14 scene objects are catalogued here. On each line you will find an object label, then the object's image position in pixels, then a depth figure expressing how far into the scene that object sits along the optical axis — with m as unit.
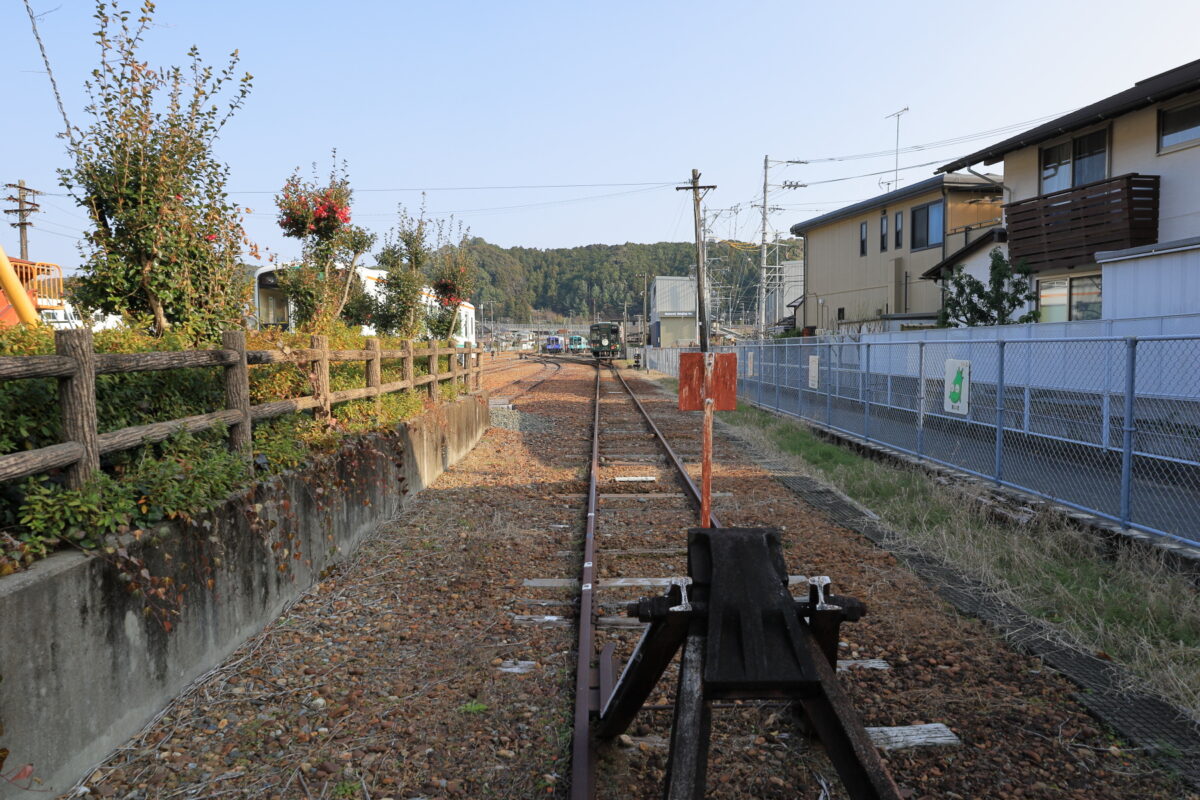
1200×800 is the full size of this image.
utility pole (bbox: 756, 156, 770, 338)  37.09
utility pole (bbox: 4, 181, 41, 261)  30.59
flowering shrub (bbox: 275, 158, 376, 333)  12.87
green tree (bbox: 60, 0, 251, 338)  6.56
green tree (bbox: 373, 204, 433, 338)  19.61
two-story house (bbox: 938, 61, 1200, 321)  13.40
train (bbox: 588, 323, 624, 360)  64.12
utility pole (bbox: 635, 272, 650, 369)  68.40
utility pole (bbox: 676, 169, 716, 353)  35.72
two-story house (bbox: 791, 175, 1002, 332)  27.36
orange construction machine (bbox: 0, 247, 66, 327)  6.37
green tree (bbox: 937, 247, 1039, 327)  19.02
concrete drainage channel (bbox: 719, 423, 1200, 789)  3.67
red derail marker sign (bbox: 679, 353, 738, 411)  7.27
